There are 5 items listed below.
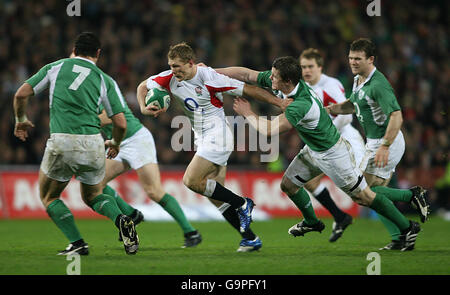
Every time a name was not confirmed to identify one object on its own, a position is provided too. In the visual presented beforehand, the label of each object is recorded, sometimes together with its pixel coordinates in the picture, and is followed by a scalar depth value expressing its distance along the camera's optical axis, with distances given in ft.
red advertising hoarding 95.04
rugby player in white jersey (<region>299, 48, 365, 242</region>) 59.88
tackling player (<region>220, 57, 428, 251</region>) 47.57
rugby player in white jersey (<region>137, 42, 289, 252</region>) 50.19
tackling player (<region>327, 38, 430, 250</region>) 50.34
